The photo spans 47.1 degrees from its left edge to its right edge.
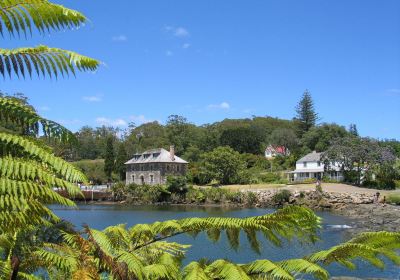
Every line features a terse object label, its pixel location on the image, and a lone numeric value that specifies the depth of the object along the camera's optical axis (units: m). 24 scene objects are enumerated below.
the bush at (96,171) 73.89
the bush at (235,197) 56.06
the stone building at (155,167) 70.81
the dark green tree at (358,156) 56.00
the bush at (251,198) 54.94
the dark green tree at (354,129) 103.60
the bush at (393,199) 47.21
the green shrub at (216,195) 57.11
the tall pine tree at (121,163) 78.81
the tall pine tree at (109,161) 76.81
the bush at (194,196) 58.19
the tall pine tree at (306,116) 103.75
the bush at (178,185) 60.28
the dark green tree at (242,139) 93.94
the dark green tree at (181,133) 96.69
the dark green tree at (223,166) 65.69
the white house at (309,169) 68.62
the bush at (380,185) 56.75
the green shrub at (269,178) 69.44
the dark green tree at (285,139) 101.94
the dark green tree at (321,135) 84.31
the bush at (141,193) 61.69
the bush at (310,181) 63.88
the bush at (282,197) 53.22
